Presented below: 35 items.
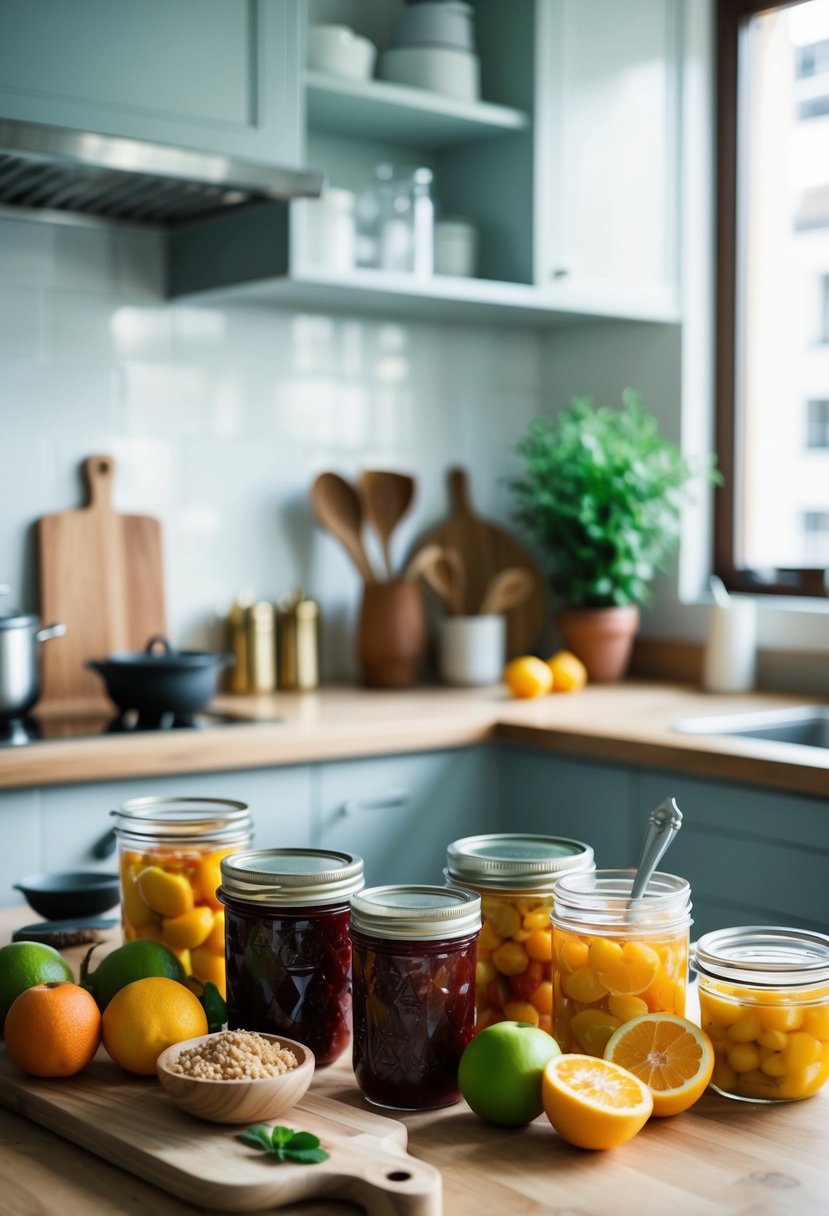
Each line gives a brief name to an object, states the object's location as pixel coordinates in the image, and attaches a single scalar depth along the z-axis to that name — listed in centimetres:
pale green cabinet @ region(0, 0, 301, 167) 237
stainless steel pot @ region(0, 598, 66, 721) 246
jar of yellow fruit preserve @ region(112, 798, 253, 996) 122
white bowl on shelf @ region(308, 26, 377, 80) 288
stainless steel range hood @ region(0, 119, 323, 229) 234
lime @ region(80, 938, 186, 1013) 112
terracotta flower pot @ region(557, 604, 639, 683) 332
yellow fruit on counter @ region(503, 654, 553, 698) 305
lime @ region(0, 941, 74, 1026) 115
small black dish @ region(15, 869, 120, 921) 153
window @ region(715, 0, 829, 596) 331
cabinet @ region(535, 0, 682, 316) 310
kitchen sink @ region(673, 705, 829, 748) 277
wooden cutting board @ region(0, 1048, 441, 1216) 87
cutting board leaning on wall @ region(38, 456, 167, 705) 286
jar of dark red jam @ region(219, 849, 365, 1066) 107
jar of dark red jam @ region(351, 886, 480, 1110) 101
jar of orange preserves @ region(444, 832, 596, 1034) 112
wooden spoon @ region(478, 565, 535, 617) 334
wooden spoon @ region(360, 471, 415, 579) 332
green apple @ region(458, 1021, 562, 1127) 99
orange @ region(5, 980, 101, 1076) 105
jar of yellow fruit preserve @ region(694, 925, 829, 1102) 104
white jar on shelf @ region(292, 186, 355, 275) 273
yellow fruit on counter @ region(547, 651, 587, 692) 317
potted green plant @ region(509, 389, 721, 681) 318
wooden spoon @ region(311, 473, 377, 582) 324
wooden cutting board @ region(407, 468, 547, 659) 351
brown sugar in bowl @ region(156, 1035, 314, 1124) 94
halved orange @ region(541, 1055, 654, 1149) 94
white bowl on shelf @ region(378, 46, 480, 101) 305
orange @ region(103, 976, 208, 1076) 105
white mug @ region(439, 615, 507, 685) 324
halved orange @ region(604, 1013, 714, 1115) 101
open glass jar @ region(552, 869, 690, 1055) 105
